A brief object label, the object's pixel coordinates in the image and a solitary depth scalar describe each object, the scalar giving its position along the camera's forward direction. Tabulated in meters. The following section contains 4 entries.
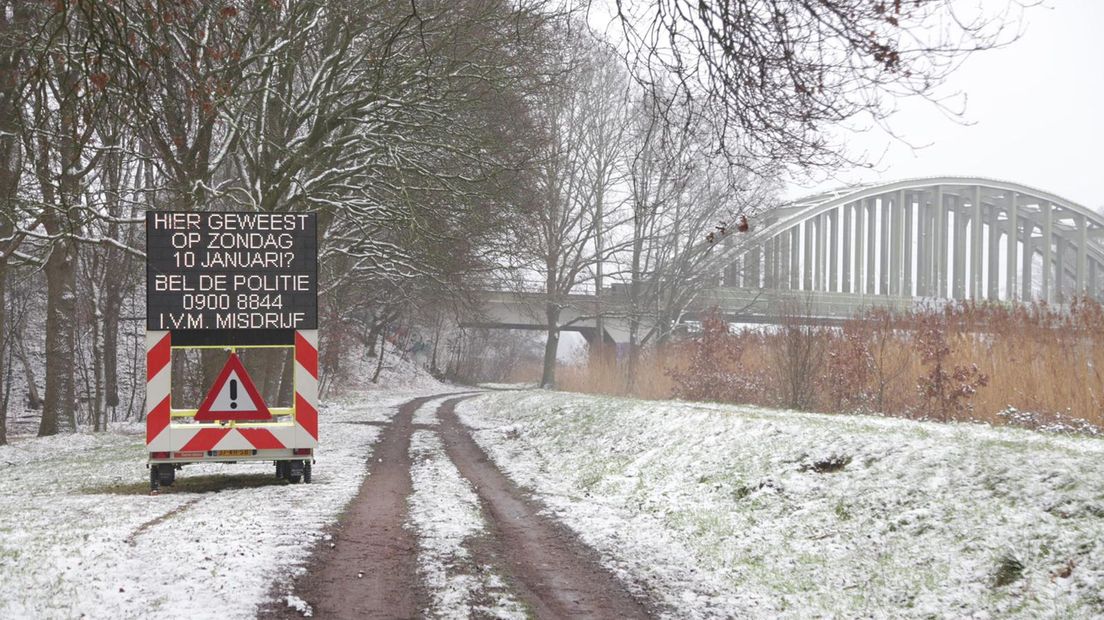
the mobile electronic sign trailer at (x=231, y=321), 11.59
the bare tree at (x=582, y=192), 33.72
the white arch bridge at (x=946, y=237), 59.50
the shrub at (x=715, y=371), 22.44
